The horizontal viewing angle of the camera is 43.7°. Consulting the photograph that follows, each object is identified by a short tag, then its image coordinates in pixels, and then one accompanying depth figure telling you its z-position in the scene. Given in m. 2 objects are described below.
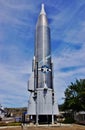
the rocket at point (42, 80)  18.77
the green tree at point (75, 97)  27.56
